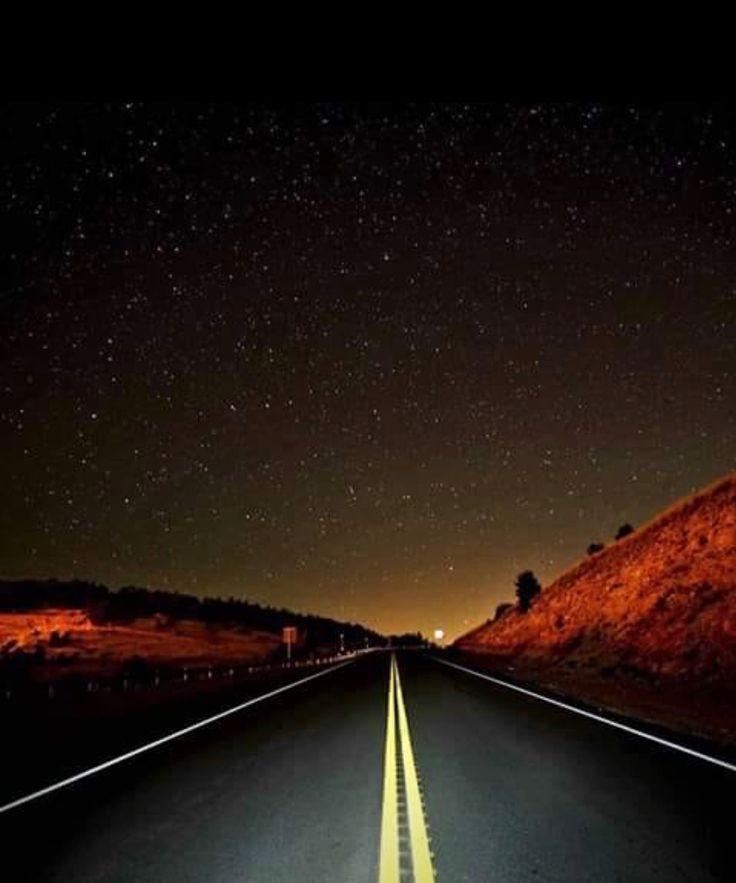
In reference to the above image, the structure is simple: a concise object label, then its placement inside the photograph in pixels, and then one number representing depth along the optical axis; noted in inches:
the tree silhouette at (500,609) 5482.3
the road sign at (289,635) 2616.9
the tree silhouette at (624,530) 3356.3
